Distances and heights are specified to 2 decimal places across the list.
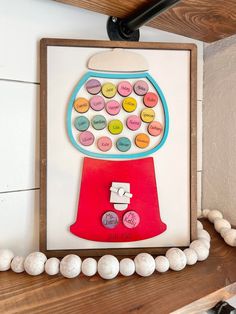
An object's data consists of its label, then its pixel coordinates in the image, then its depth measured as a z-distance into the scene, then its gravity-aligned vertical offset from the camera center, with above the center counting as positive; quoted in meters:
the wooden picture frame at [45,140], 0.49 +0.02
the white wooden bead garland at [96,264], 0.43 -0.18
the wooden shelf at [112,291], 0.37 -0.21
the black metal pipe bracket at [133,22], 0.48 +0.25
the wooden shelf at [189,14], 0.50 +0.27
